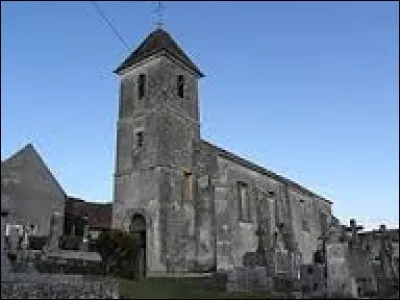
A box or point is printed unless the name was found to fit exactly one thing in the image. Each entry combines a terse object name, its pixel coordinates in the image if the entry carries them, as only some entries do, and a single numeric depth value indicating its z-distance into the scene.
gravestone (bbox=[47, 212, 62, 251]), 24.80
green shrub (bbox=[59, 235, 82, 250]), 27.28
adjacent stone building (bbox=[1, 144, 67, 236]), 30.61
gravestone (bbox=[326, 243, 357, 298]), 17.69
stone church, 28.14
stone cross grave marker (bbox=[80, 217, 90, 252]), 26.51
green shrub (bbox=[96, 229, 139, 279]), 24.41
